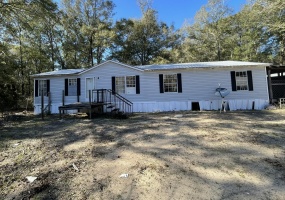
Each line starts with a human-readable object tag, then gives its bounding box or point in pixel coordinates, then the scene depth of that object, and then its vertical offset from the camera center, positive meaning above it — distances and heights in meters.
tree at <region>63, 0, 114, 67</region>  26.09 +11.59
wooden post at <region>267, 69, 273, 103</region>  13.36 +1.22
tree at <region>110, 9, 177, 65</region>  27.22 +9.40
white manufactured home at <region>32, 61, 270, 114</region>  13.00 +1.62
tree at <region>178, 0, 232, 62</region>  24.89 +9.00
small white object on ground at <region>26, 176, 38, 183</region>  4.18 -1.31
